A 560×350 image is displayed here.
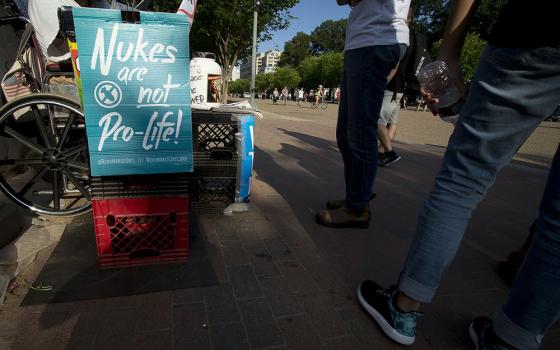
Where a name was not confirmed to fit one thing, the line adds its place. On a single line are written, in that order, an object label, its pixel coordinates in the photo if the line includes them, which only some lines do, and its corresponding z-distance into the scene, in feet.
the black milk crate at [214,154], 6.93
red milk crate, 5.57
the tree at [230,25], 64.64
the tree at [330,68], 207.41
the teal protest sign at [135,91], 4.83
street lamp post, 51.27
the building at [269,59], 591.78
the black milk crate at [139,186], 5.40
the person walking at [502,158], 3.28
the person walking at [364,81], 6.82
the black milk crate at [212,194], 7.99
